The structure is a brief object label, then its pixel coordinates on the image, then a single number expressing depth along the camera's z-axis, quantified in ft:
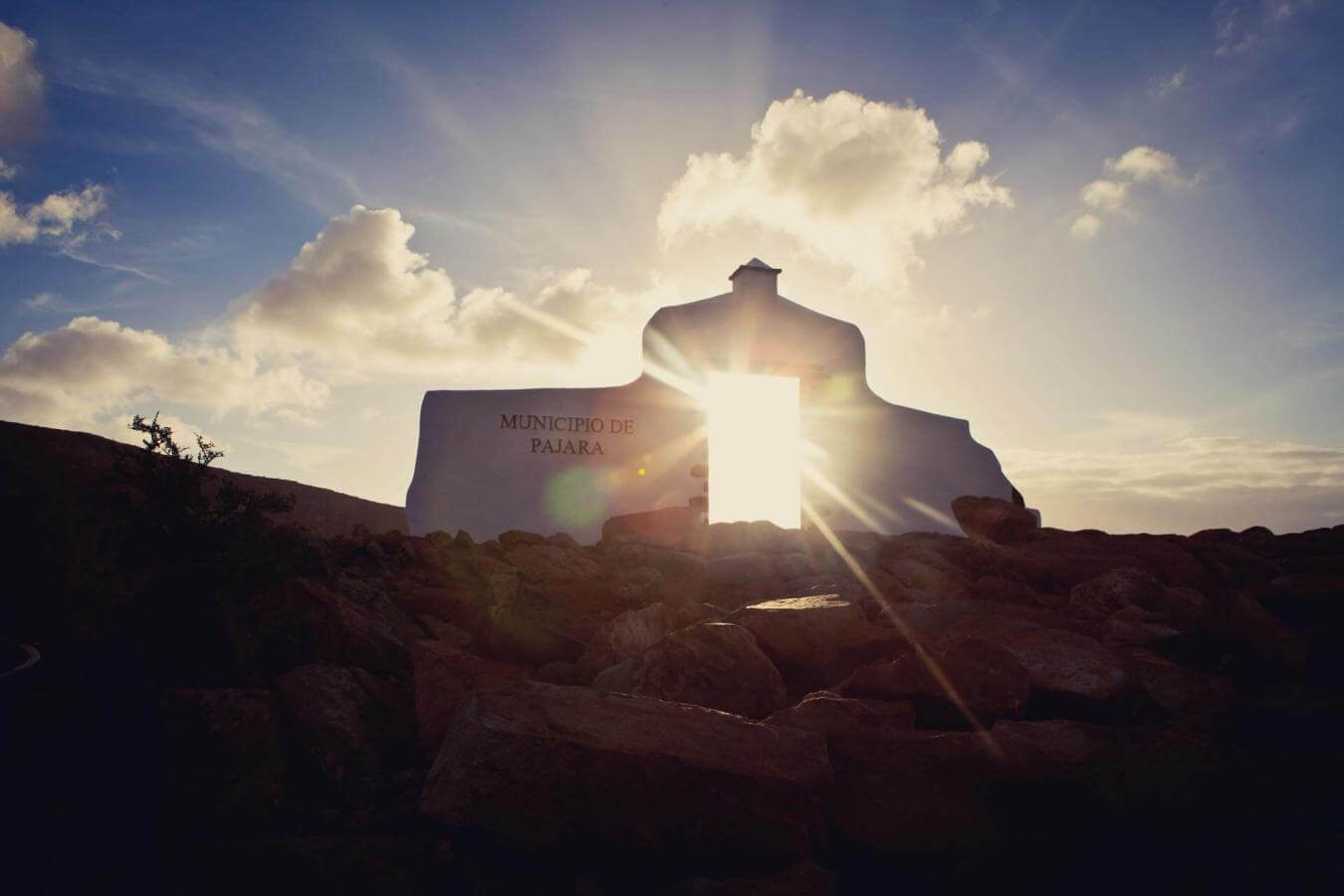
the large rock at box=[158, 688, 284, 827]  10.82
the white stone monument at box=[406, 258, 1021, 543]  43.50
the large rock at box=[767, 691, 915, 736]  11.05
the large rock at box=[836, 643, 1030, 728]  11.58
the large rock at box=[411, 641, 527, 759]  12.99
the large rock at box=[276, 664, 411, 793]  11.51
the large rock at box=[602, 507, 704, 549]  34.68
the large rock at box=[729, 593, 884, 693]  14.29
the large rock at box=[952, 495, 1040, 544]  28.96
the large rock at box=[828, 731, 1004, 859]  9.23
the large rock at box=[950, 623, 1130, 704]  11.97
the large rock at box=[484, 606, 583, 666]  17.02
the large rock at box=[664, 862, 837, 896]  7.97
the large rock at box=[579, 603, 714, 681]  15.57
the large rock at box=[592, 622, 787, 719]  12.48
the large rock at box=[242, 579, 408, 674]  14.05
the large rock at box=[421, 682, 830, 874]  8.91
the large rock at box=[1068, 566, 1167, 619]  17.56
